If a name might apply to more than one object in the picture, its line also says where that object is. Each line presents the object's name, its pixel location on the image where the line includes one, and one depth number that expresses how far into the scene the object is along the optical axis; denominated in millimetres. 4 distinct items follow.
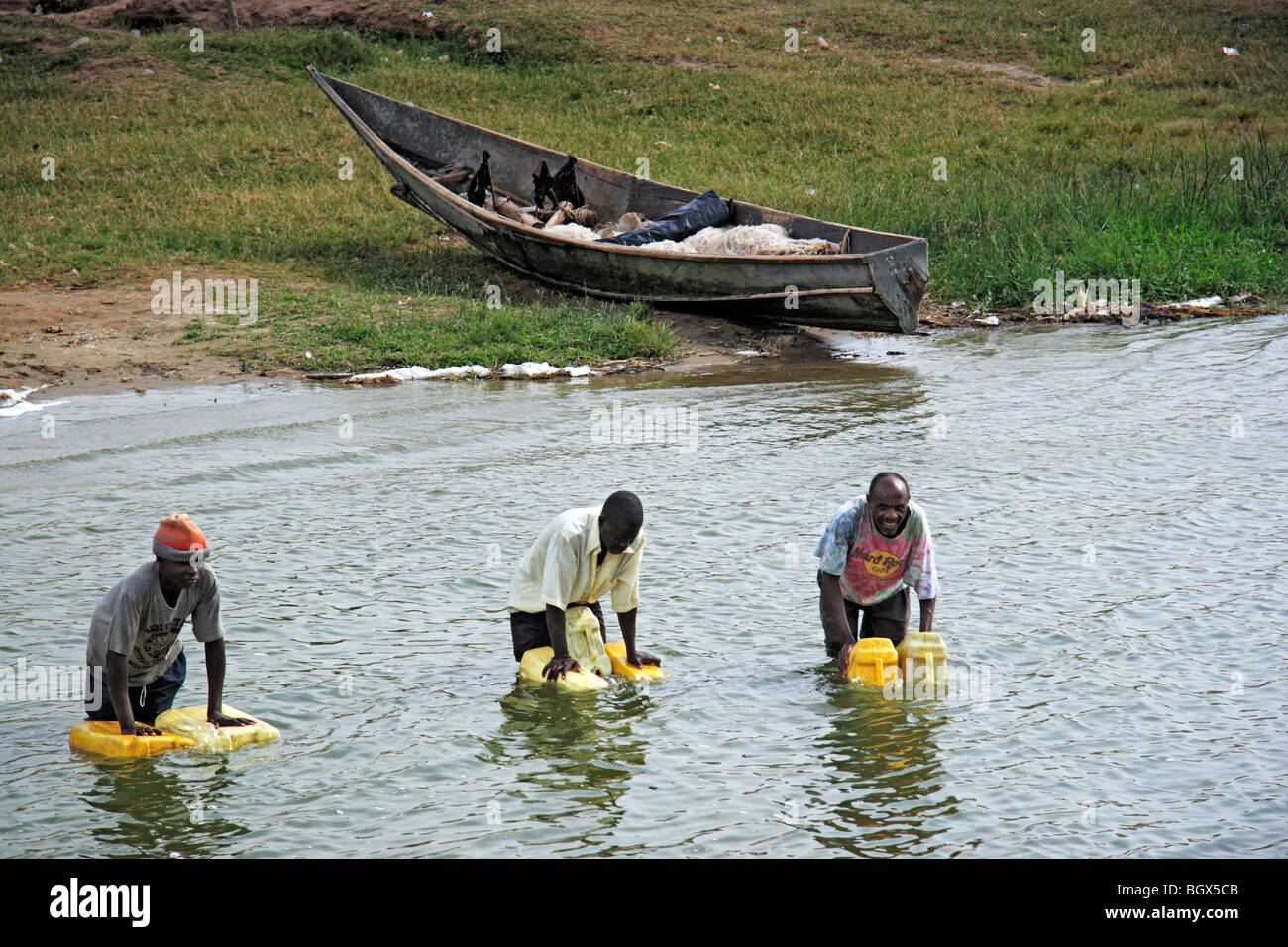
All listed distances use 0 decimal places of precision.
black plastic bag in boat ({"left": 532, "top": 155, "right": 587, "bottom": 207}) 15680
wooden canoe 12523
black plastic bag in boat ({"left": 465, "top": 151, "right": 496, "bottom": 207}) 14984
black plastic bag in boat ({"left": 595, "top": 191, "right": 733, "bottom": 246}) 13930
